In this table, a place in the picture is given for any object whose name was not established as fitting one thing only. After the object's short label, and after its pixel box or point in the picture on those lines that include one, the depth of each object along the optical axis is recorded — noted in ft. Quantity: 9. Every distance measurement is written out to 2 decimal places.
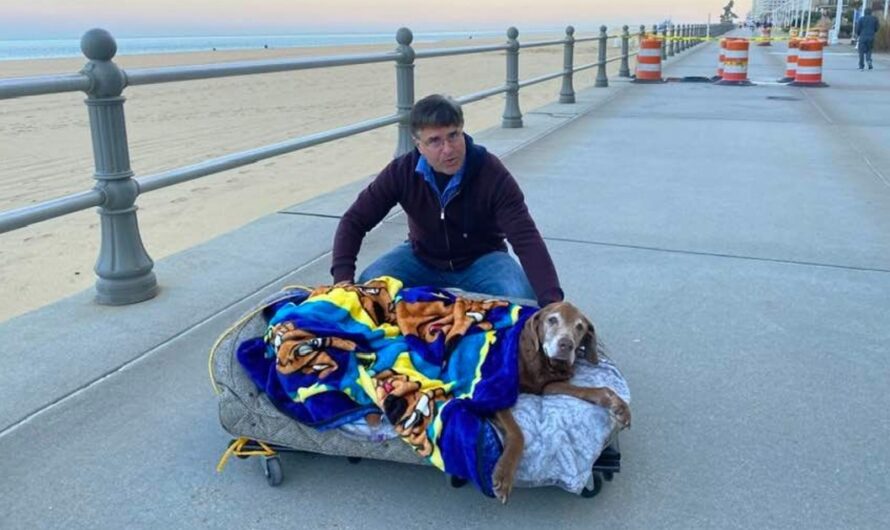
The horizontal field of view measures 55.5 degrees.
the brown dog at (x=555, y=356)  8.60
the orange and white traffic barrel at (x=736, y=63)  56.65
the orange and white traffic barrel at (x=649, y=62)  59.16
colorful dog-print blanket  8.38
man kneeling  10.76
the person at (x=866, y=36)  75.77
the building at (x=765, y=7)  475.15
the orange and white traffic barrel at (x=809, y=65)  55.06
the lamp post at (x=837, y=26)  138.04
